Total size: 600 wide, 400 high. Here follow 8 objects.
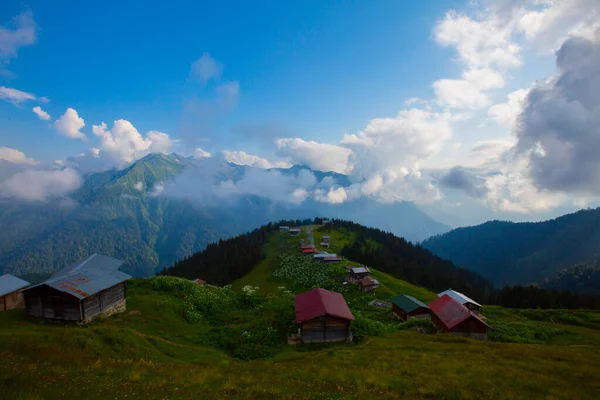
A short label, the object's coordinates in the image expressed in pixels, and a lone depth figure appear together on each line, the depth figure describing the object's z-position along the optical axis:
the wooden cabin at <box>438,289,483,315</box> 62.36
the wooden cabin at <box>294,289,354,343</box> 33.12
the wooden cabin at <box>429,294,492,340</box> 40.81
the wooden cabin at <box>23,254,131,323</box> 30.64
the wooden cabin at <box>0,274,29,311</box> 36.09
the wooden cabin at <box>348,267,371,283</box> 85.44
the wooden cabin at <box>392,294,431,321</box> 56.12
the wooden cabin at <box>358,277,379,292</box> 79.56
